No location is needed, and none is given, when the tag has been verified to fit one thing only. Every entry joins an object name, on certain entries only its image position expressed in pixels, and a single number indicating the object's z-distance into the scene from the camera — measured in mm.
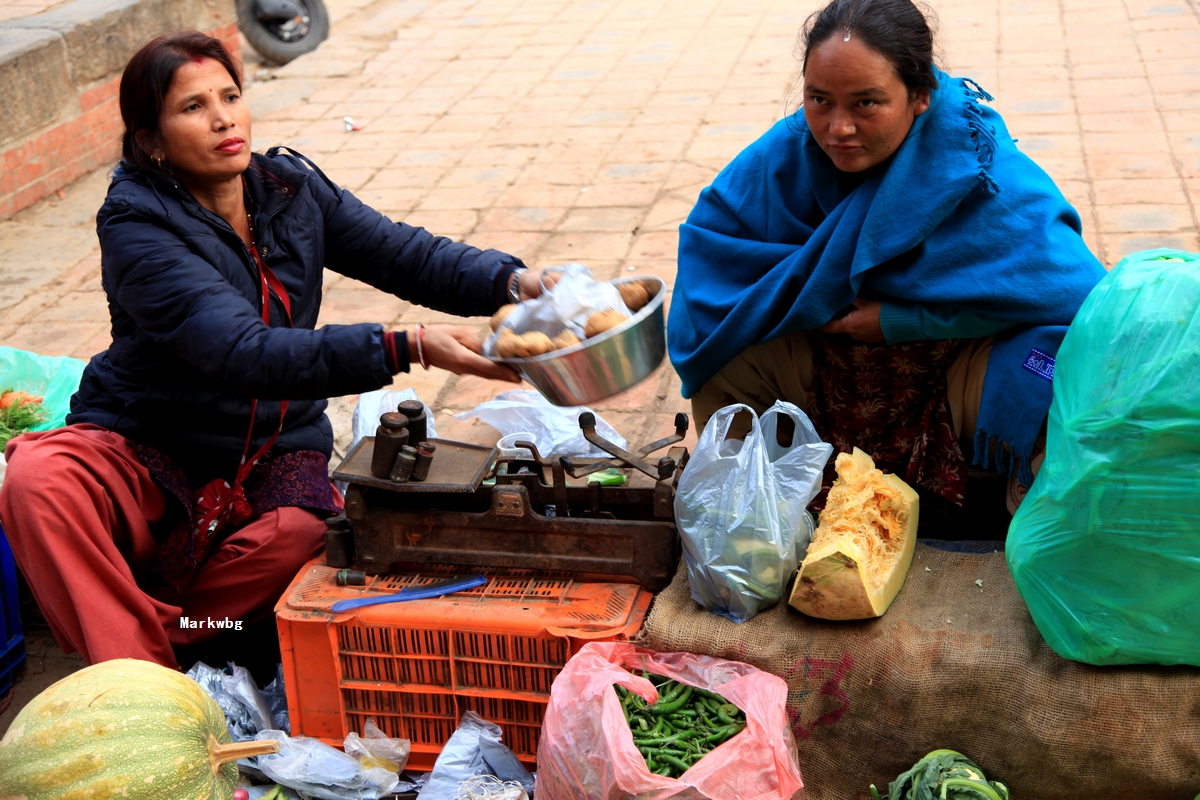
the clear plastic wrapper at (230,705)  2758
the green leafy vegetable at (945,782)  2252
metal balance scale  2676
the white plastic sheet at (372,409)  3617
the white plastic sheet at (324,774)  2543
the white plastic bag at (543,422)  3496
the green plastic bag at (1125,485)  2074
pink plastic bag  2160
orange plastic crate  2568
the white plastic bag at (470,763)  2508
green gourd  2203
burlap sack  2277
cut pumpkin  2400
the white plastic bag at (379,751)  2656
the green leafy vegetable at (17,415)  3465
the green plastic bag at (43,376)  3795
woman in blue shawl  2609
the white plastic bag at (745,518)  2496
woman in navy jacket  2549
